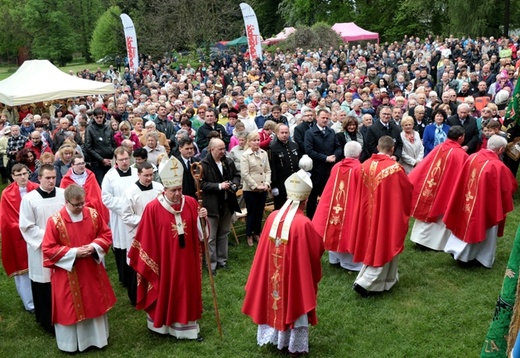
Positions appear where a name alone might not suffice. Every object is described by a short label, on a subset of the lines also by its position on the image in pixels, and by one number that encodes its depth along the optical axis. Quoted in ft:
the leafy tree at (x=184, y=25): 131.64
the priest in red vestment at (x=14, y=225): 22.71
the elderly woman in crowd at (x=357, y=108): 39.40
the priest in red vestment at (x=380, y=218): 22.56
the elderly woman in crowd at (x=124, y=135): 35.17
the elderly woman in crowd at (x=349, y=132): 31.71
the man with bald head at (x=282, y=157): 29.86
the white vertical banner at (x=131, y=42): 94.17
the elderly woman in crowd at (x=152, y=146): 29.41
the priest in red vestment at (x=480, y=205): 24.39
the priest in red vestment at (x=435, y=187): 26.40
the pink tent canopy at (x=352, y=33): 124.16
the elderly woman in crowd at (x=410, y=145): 32.09
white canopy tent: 50.67
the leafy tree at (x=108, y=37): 172.96
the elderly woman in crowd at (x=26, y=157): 26.14
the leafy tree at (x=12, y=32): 220.23
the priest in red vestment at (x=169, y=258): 19.72
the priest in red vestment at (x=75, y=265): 18.79
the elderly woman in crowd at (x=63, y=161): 26.73
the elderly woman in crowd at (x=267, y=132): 32.21
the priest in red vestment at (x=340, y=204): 24.64
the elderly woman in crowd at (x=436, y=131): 33.53
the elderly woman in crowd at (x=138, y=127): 35.45
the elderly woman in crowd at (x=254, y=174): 27.55
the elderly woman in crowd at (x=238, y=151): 29.45
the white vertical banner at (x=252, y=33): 91.04
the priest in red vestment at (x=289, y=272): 17.74
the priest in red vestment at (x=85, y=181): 24.18
